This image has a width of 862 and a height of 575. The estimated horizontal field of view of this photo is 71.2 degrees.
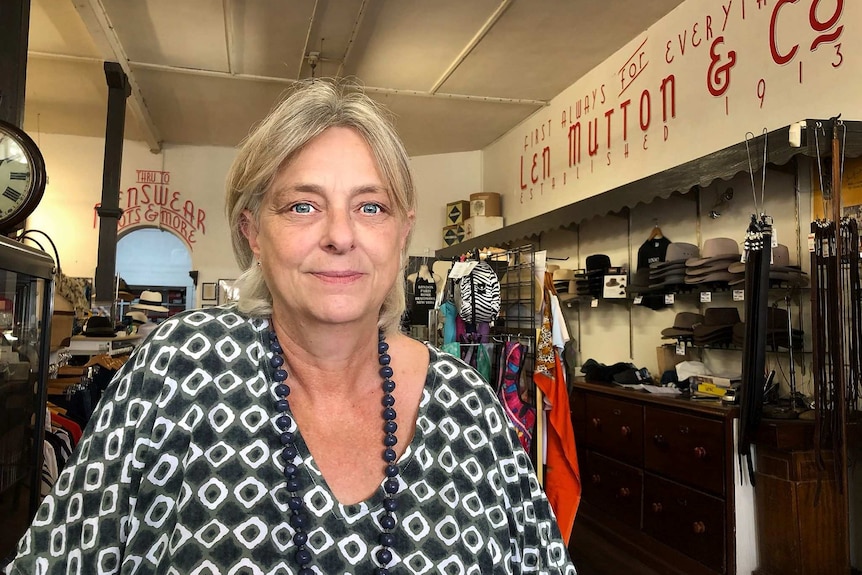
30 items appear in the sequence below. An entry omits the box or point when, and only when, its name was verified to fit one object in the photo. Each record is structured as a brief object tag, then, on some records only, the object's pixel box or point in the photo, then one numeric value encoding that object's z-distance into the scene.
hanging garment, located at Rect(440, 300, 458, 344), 3.75
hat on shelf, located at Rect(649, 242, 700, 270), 4.03
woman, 0.92
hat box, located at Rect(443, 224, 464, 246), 7.86
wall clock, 1.94
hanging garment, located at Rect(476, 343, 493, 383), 3.48
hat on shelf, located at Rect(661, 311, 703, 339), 3.93
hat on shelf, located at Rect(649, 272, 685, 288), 3.88
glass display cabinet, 1.61
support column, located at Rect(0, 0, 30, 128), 2.19
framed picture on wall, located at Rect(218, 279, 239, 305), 7.94
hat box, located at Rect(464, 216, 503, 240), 7.34
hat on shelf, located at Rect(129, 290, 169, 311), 7.82
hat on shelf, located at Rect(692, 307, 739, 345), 3.61
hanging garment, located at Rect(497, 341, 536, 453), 3.33
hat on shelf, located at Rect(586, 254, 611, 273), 4.97
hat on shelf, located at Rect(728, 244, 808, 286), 3.20
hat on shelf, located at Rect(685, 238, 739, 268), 3.59
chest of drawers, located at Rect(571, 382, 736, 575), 3.15
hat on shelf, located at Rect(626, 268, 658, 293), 4.29
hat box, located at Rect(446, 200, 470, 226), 7.87
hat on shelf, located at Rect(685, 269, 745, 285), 3.52
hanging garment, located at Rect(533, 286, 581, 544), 3.28
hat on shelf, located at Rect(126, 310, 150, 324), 6.99
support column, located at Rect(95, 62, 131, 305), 5.01
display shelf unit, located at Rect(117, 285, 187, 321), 8.56
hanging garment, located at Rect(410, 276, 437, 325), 4.44
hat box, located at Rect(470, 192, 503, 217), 7.45
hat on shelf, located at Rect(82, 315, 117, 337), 4.67
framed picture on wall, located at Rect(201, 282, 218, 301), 8.22
